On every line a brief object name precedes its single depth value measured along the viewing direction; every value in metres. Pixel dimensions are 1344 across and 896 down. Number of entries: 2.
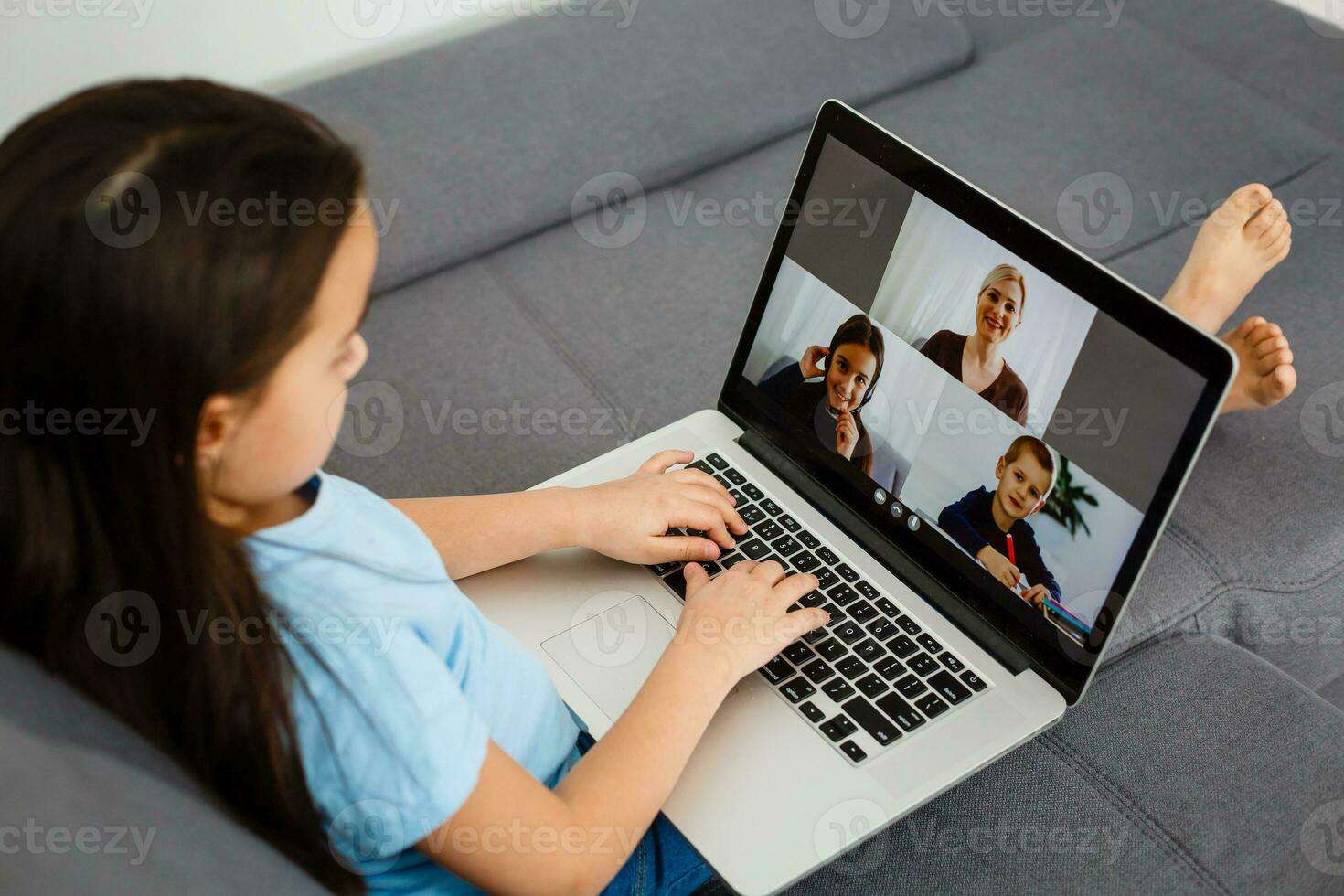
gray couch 0.95
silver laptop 0.83
